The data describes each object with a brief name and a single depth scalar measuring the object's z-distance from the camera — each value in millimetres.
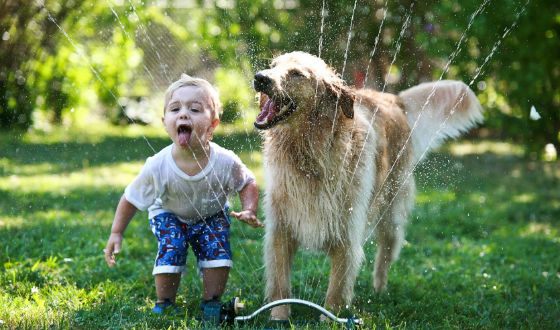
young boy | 3629
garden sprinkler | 3268
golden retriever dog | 3500
